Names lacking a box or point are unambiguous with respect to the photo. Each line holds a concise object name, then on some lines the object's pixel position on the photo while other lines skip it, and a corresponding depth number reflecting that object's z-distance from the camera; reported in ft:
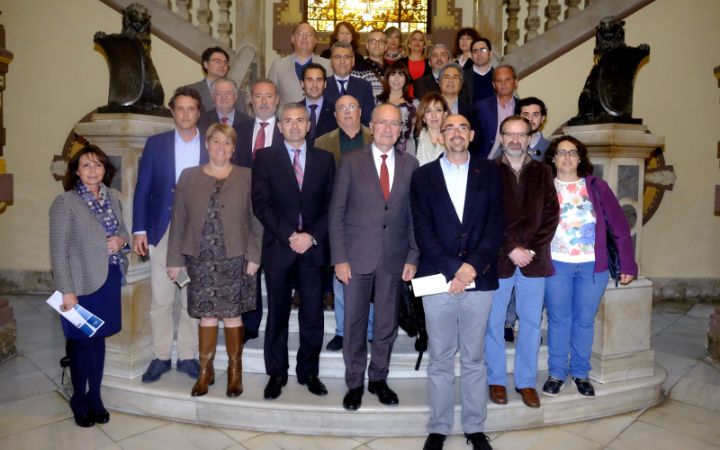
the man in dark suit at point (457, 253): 9.78
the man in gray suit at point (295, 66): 14.76
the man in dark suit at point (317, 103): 12.87
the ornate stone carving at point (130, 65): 12.21
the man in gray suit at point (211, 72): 13.99
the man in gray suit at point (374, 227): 10.41
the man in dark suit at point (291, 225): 10.72
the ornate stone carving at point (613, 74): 12.49
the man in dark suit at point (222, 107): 12.59
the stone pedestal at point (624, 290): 12.42
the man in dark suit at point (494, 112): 13.75
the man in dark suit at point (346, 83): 13.91
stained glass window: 25.71
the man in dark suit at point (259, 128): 12.08
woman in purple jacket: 11.20
